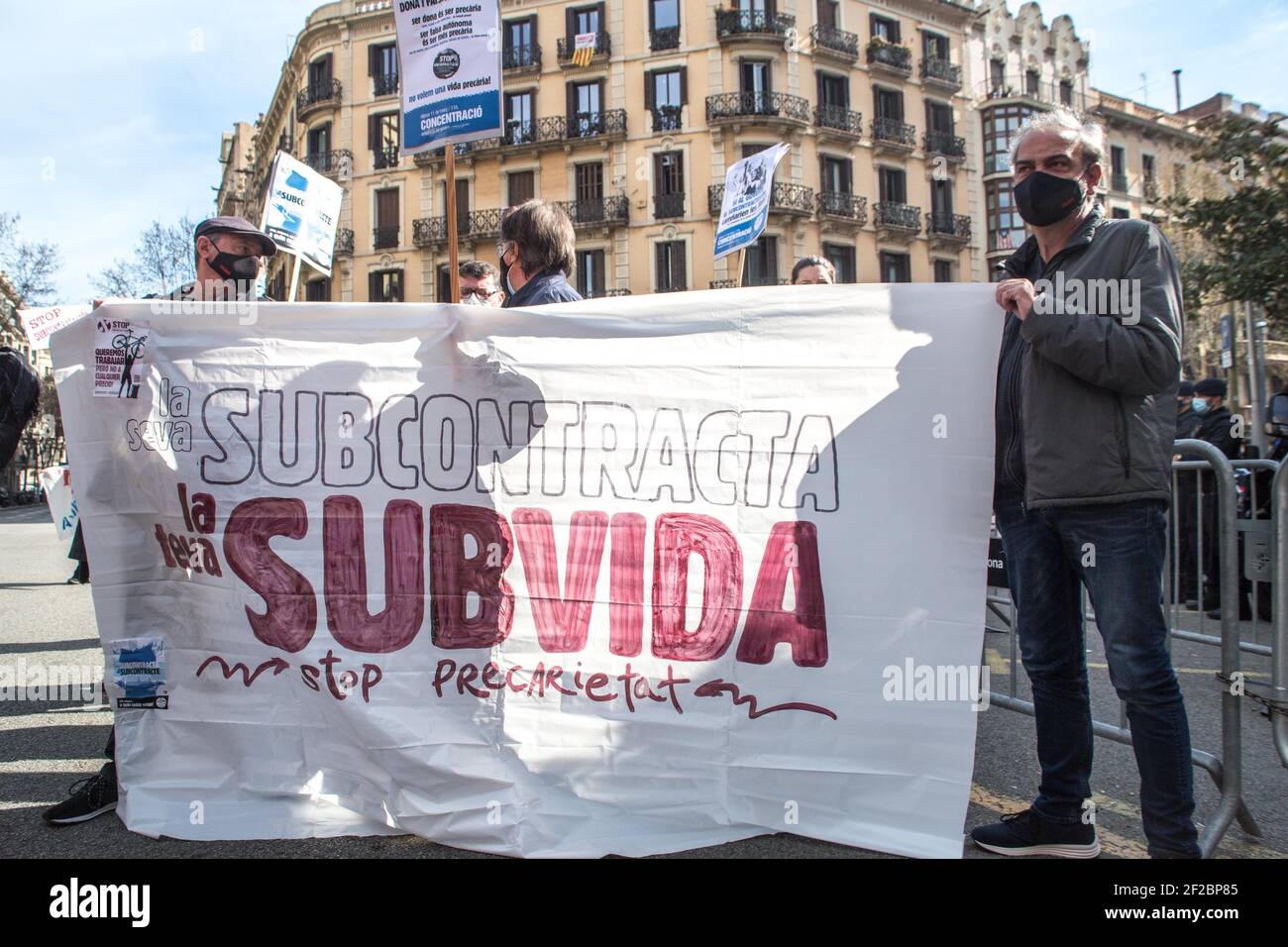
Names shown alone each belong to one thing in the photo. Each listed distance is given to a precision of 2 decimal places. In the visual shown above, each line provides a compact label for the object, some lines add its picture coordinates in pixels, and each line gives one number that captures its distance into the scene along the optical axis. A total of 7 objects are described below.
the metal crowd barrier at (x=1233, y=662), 2.60
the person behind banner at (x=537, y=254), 3.09
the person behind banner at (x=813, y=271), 4.48
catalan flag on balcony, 31.83
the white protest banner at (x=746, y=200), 8.66
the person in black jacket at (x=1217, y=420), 7.37
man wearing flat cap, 3.40
